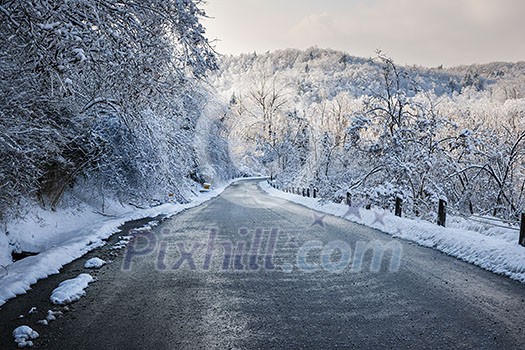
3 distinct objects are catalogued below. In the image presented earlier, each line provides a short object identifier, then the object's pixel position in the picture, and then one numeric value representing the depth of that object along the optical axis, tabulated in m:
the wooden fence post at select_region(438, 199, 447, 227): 10.82
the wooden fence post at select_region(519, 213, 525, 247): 7.56
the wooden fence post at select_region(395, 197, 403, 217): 13.79
